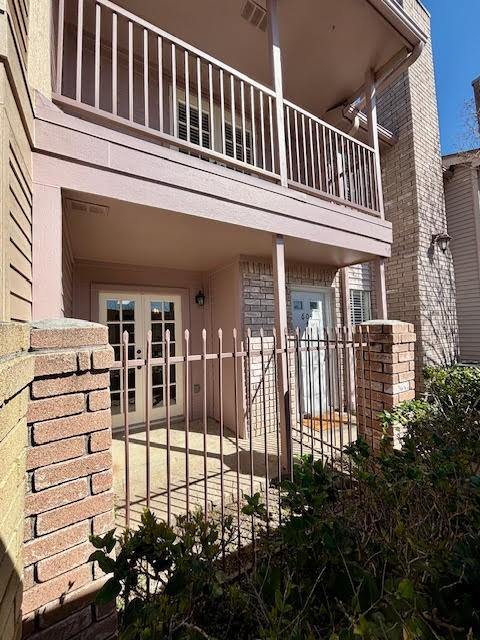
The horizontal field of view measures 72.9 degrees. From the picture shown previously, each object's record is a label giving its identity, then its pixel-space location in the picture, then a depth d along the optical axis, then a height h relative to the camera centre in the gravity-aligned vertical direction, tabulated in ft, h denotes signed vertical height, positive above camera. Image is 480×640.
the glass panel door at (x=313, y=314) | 20.95 +1.37
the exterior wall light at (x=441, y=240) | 23.50 +6.62
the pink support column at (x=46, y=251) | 7.98 +2.30
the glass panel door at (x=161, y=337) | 19.27 +0.20
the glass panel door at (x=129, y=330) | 18.11 +0.50
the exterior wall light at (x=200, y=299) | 20.65 +2.53
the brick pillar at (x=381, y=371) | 10.80 -1.35
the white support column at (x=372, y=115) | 16.72 +11.35
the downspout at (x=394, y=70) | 15.41 +13.43
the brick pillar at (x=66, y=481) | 4.63 -2.10
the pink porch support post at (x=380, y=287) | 17.21 +2.45
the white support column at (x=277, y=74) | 12.86 +10.47
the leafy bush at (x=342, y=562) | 4.05 -3.47
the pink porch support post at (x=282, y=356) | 11.78 -0.71
